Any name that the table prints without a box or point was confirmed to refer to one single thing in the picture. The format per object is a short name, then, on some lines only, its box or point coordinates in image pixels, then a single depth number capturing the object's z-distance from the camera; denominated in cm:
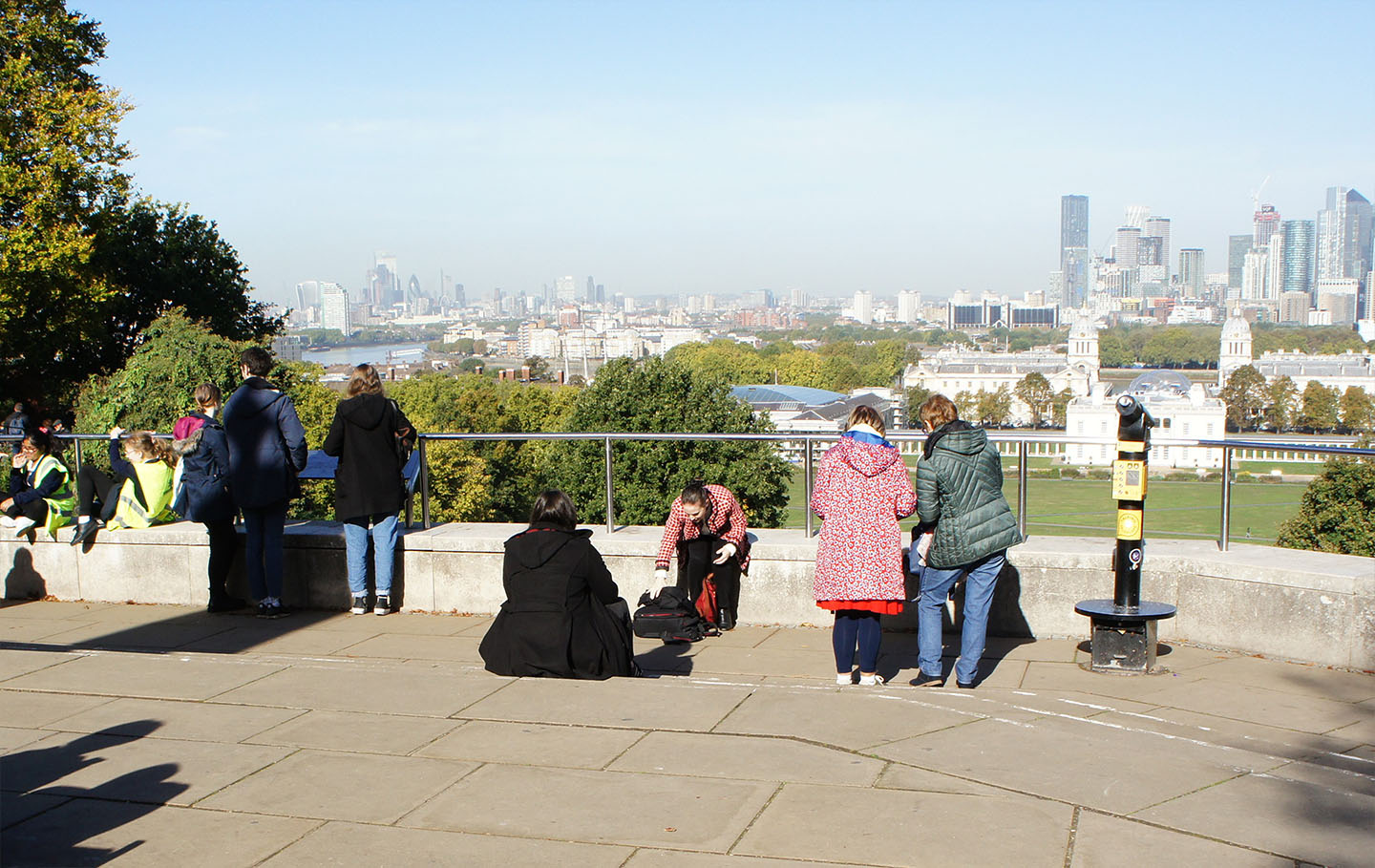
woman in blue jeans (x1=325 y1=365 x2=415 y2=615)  829
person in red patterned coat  644
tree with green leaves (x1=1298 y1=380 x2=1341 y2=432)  17725
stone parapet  695
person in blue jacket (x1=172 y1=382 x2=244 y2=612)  848
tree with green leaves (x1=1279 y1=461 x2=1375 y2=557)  1867
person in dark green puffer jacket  646
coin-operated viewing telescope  674
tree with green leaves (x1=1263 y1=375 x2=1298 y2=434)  18075
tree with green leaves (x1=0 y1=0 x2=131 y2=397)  2902
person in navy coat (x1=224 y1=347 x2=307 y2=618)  838
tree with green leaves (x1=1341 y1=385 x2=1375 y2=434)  17388
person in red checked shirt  815
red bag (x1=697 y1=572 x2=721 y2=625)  827
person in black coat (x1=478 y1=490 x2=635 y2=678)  631
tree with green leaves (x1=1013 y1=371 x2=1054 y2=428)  19775
